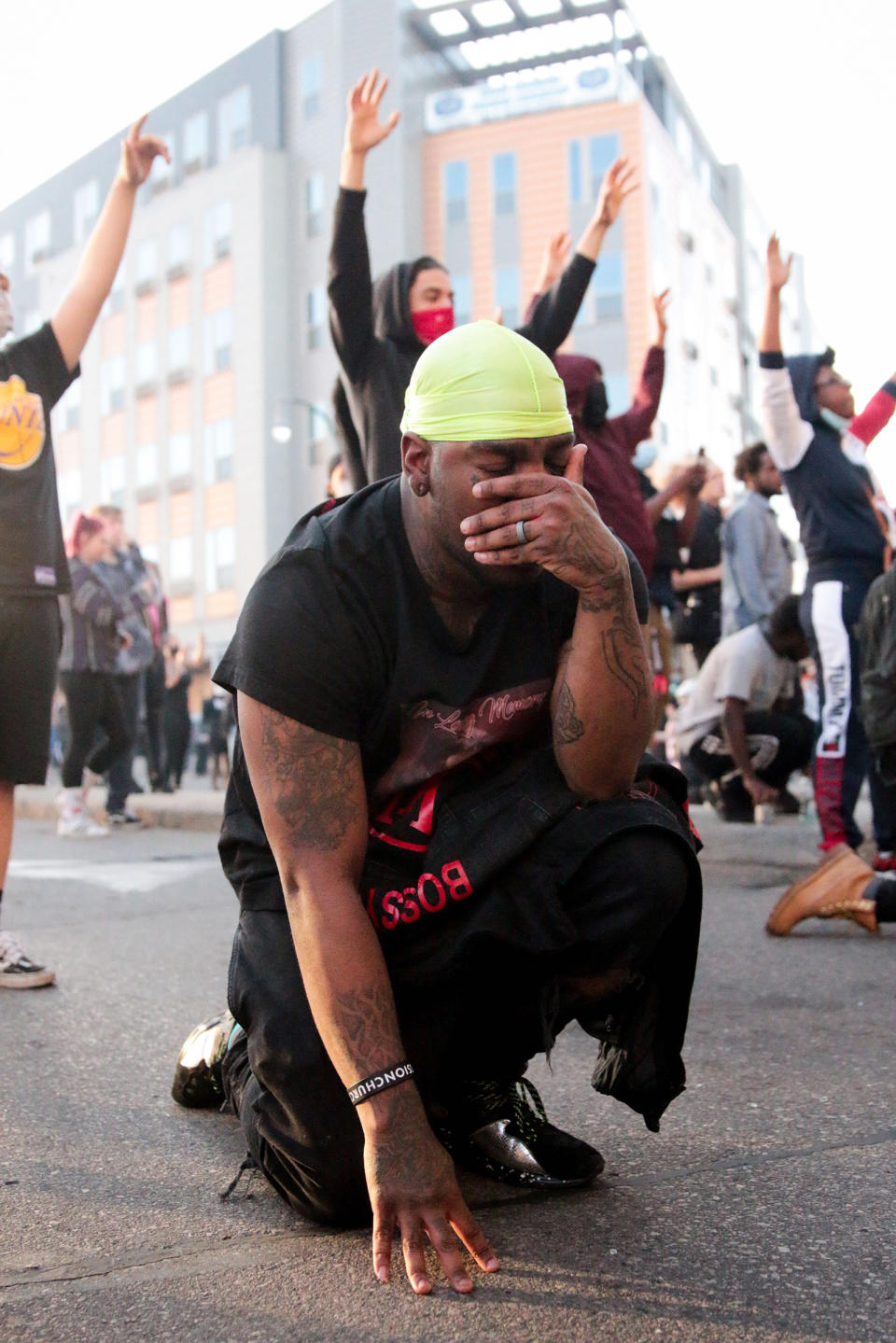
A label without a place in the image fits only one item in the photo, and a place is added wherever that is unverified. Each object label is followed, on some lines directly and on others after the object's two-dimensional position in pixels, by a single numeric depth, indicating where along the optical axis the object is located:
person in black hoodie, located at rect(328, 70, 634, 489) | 4.03
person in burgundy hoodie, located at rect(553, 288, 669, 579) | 4.81
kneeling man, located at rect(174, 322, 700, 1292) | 2.02
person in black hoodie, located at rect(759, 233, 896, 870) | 5.21
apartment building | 36.56
